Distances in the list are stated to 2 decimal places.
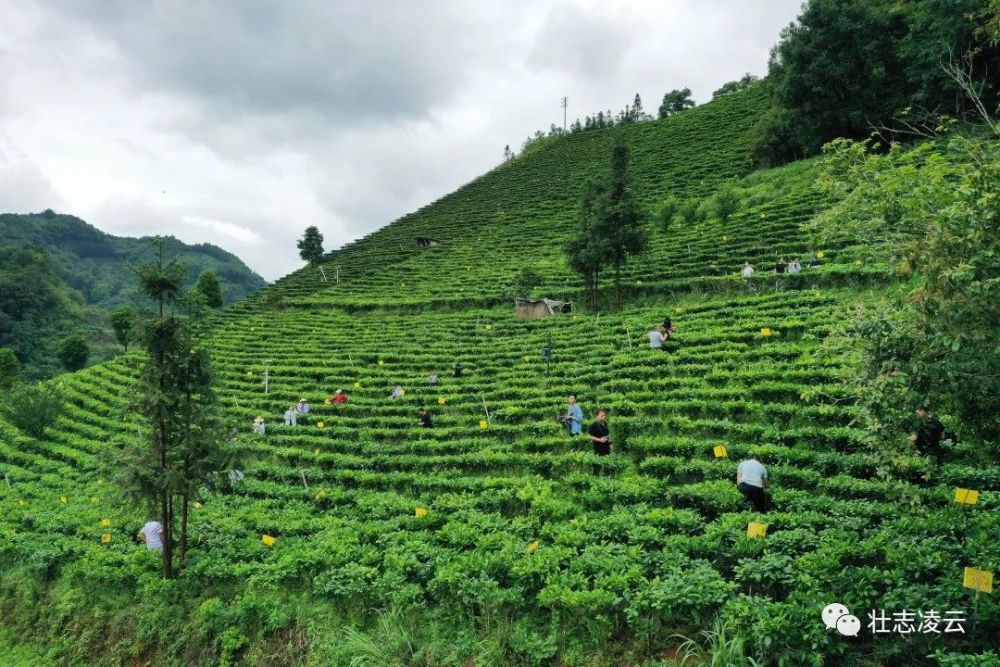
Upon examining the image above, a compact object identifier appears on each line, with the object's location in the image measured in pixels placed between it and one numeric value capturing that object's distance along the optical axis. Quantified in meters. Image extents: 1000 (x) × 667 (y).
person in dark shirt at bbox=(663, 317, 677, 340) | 18.38
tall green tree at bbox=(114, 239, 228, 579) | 10.98
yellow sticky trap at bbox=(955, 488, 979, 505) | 7.65
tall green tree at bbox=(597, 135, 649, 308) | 23.61
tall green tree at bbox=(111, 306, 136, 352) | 46.88
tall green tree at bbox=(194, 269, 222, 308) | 48.22
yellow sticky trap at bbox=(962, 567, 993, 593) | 6.04
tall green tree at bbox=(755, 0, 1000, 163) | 32.44
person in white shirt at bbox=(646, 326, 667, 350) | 18.02
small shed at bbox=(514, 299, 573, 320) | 26.38
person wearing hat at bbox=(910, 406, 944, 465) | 8.85
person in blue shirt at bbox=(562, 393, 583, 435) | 13.98
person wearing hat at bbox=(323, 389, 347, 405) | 20.09
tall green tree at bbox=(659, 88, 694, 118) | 89.12
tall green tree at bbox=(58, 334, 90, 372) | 44.94
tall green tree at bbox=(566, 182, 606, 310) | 23.95
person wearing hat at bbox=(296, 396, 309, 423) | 19.47
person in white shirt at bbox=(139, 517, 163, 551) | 11.62
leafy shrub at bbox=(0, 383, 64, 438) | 22.73
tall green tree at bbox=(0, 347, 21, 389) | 38.10
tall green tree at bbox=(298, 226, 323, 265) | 56.75
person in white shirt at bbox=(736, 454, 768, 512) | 9.48
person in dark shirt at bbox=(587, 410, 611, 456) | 12.67
